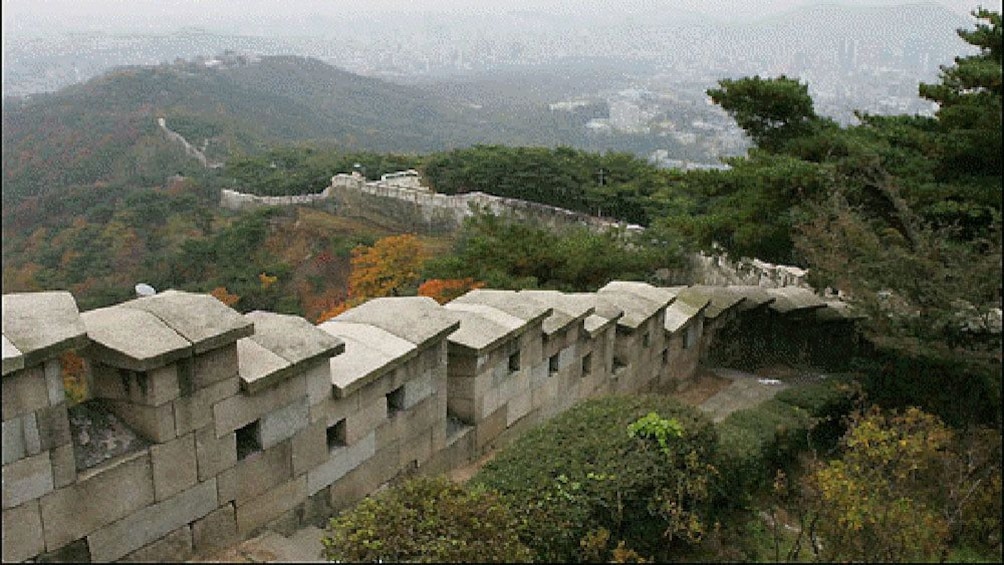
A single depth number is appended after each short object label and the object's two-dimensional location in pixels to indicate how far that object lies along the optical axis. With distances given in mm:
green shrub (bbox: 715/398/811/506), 6316
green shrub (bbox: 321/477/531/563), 4109
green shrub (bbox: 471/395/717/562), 4965
